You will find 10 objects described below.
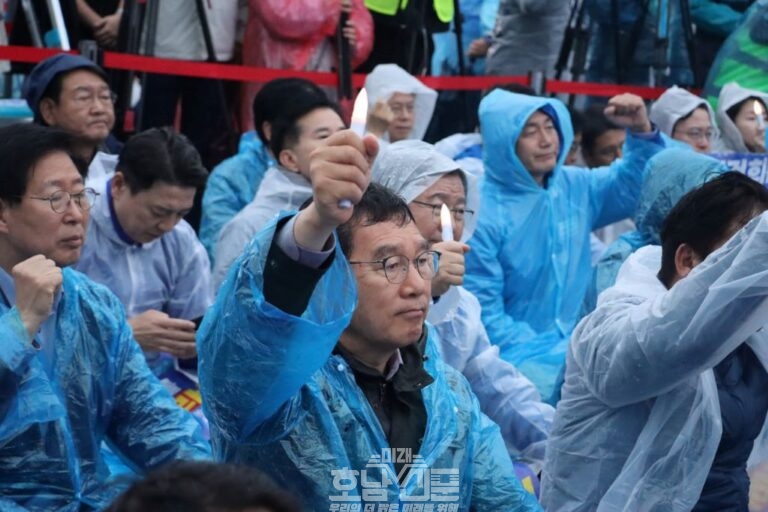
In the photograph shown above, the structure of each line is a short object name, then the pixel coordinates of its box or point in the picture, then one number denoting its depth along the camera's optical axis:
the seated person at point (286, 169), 10.59
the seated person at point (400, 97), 13.84
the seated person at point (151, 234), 9.69
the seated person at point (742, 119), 14.87
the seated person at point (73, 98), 11.30
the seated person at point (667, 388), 6.16
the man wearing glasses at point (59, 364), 6.58
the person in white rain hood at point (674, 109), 14.55
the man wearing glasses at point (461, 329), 8.57
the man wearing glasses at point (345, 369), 4.67
